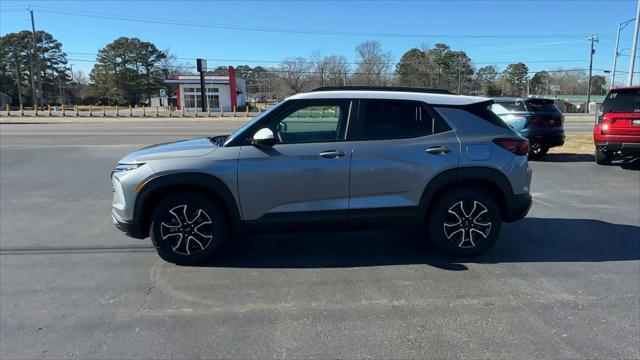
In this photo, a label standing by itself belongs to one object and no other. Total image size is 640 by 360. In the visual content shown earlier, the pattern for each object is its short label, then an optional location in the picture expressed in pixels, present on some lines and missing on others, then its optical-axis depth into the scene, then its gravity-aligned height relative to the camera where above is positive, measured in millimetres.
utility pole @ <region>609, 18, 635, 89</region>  36031 +3468
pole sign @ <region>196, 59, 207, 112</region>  53906 +3847
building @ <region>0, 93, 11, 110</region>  74362 +2076
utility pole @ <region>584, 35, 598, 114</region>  65350 +8118
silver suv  4320 -625
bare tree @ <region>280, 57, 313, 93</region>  74188 +6457
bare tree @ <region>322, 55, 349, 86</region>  67750 +6460
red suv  9539 -252
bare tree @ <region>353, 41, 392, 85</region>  67500 +6605
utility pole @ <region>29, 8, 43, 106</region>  58816 +11542
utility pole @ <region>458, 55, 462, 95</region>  68688 +6642
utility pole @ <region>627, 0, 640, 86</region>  20319 +2792
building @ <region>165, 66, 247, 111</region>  58844 +2586
